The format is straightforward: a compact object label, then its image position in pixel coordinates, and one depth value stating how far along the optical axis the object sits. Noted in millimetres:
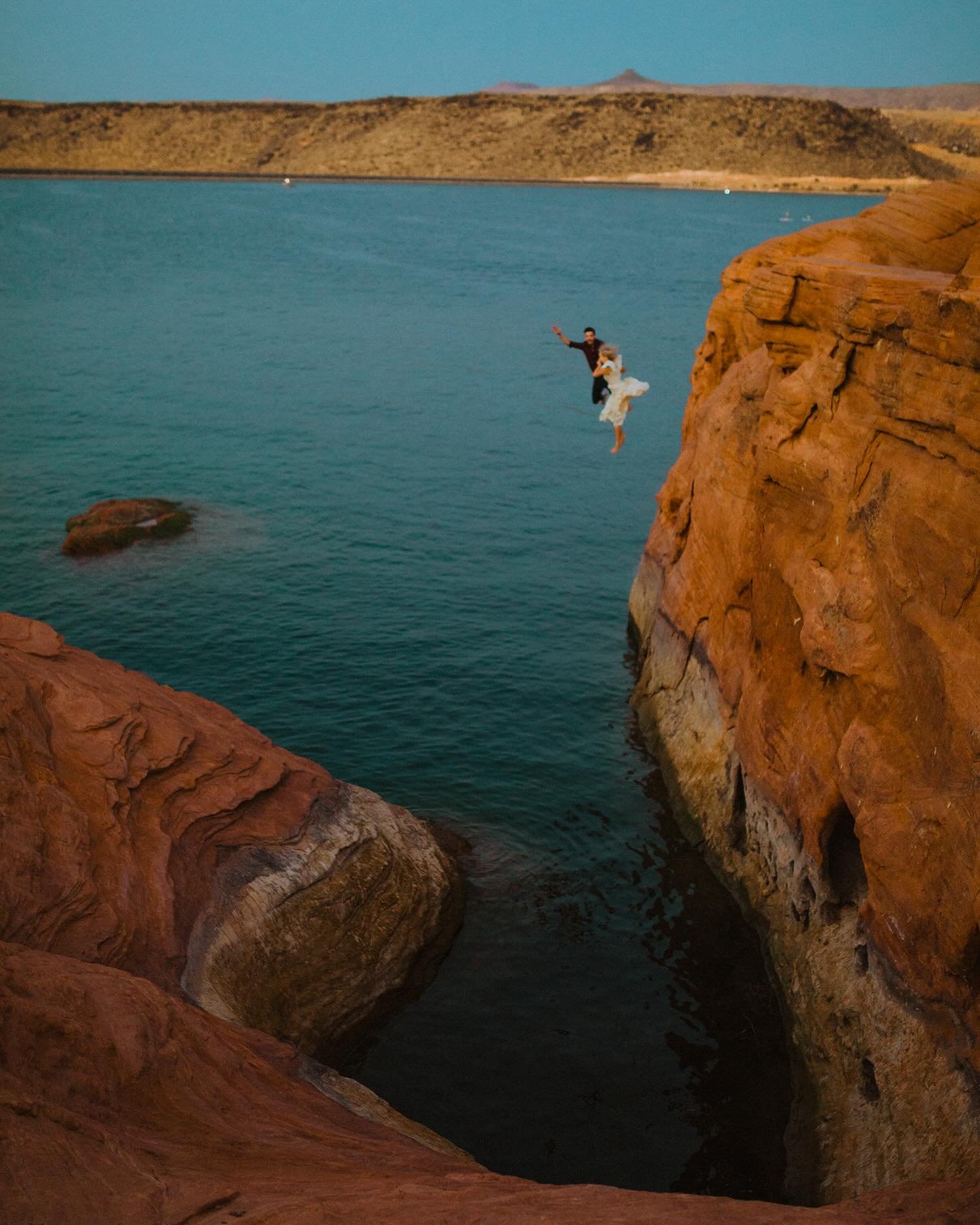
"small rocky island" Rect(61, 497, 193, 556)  35188
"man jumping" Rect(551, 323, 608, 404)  26406
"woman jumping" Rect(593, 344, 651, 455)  27125
